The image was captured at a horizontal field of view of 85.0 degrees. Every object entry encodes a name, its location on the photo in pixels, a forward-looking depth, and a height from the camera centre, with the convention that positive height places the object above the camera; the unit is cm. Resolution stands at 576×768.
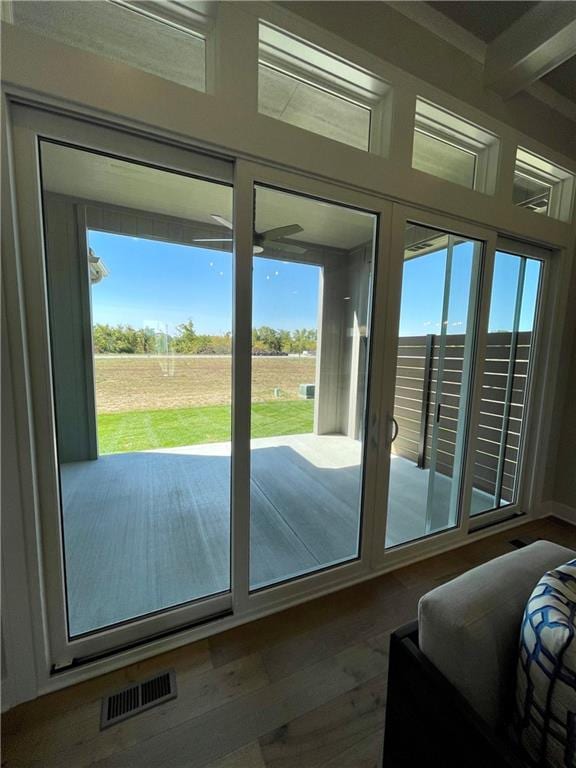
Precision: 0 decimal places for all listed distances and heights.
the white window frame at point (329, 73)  149 +142
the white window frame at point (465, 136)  191 +142
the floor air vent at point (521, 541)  249 -150
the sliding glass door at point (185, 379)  139 -21
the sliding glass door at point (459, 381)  225 -23
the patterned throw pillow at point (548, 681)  66 -72
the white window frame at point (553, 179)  239 +140
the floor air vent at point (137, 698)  127 -150
